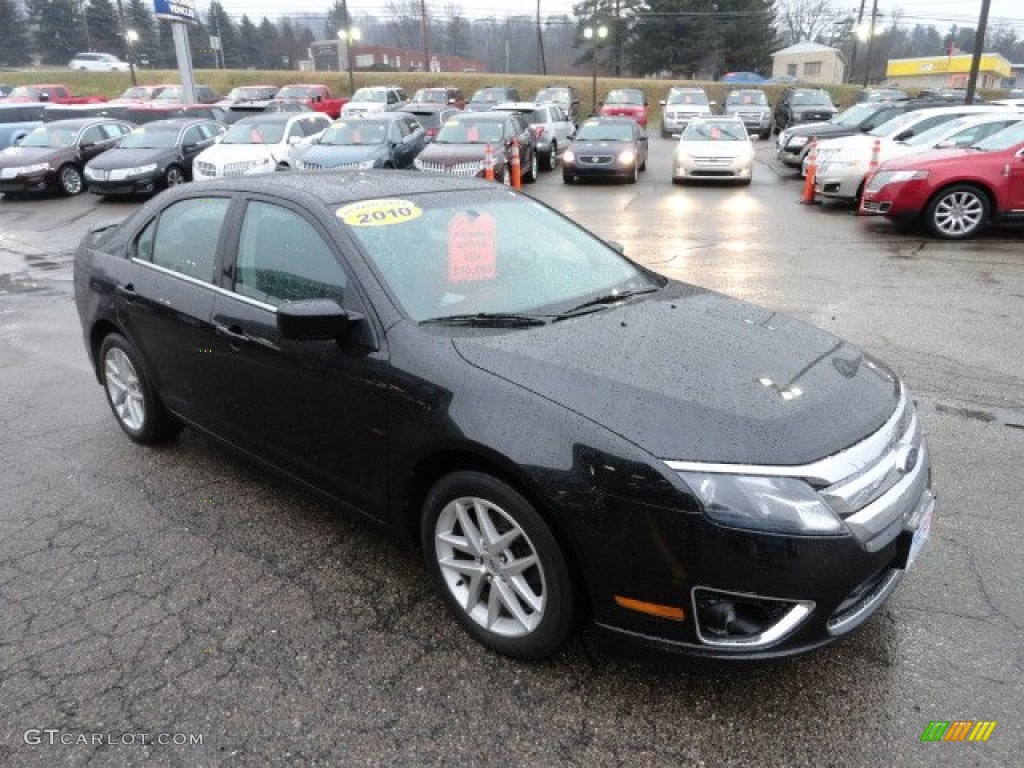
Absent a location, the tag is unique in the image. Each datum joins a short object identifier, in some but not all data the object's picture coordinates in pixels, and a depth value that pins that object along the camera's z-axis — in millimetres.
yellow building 59541
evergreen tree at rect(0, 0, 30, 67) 76750
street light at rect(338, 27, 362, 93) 39956
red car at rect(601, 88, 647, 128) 28891
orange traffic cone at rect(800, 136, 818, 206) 13639
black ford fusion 2209
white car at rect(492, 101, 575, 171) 19453
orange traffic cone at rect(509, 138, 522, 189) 15219
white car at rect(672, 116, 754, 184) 15625
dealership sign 25047
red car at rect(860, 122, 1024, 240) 9773
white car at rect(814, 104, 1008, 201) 12594
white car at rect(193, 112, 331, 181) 14531
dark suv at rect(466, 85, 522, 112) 26302
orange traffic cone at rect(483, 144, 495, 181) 14157
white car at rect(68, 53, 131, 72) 57969
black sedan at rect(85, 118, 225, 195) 15148
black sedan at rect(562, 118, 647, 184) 16266
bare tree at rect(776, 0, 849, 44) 93750
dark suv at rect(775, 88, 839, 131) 26406
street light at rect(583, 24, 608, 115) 40656
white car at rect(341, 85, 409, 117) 28298
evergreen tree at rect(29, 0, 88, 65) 79000
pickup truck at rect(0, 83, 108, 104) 30781
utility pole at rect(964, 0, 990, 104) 17109
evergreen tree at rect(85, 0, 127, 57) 78625
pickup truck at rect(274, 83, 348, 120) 31469
